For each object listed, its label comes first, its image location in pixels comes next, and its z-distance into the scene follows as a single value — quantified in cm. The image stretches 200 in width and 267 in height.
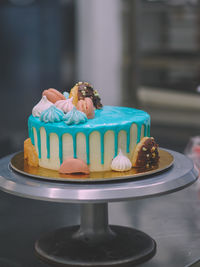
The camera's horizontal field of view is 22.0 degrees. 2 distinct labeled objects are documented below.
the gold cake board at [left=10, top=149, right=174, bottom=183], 208
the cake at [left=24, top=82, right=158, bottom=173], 219
